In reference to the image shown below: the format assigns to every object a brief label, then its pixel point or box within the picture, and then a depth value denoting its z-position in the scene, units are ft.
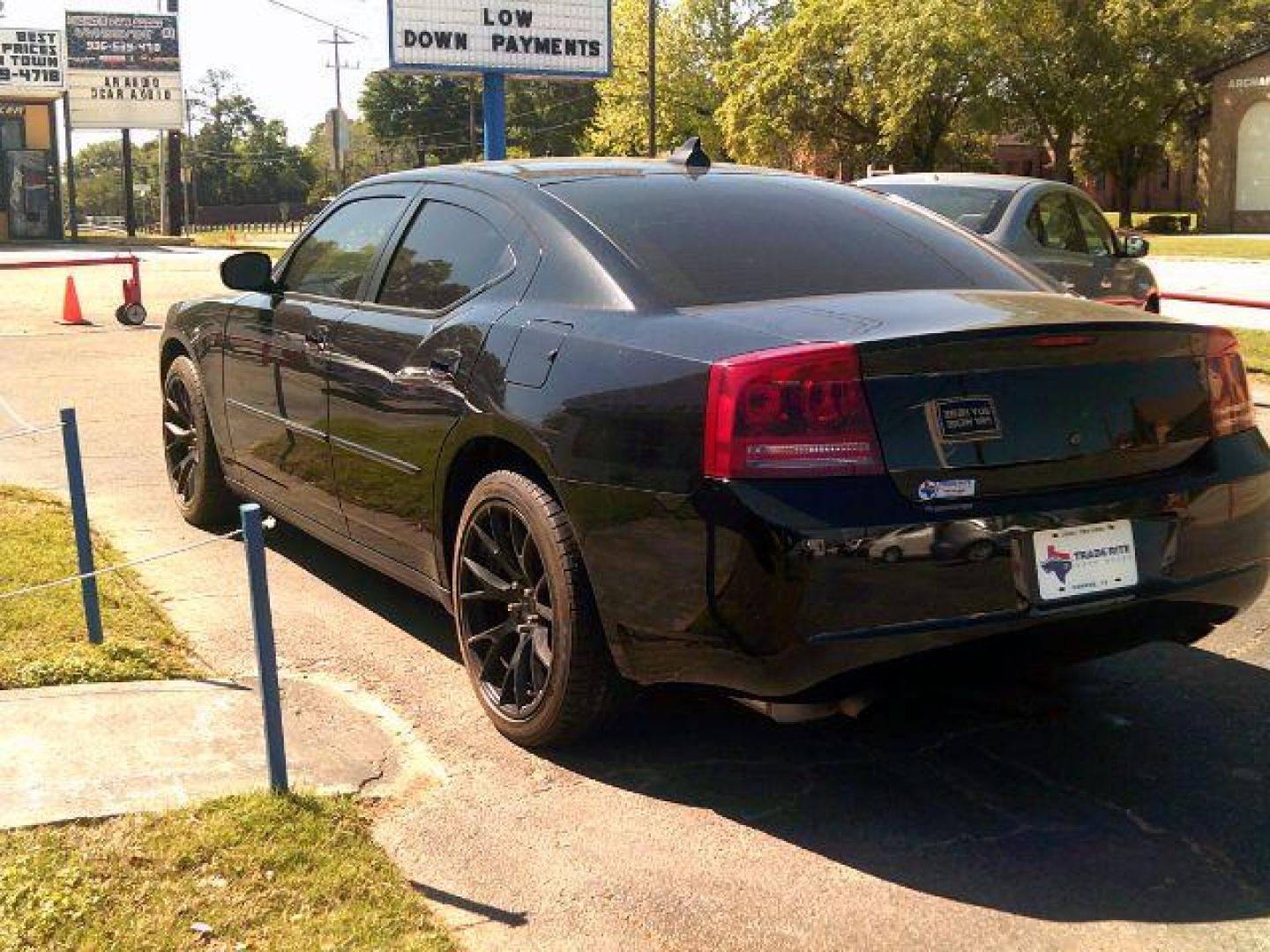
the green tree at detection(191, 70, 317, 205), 374.84
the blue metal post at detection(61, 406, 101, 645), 14.70
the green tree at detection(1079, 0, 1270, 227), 157.79
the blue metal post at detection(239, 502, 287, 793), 10.85
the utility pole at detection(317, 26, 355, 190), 98.78
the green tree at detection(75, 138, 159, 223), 407.44
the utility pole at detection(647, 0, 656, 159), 162.61
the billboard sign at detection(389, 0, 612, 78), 79.25
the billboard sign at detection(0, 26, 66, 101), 155.74
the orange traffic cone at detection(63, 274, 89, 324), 57.31
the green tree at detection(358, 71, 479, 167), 326.03
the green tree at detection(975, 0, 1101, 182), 159.63
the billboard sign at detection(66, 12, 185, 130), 166.71
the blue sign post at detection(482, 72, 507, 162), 79.20
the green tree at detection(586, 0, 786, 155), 227.20
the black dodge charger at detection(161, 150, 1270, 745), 10.43
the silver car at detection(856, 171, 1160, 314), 34.58
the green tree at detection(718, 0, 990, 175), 162.20
